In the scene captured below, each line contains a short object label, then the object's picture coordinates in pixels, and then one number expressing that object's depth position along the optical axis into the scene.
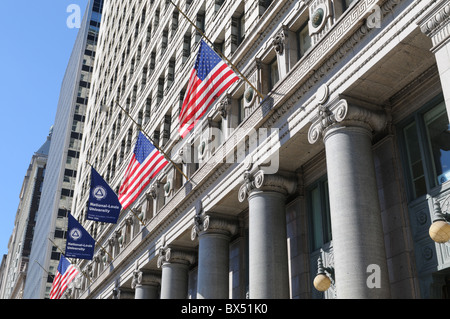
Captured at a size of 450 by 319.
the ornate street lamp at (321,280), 17.16
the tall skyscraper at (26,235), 167.00
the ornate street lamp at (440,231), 12.85
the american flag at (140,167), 27.00
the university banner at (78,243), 38.44
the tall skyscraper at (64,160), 105.50
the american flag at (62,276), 42.81
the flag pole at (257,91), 20.86
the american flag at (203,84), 20.72
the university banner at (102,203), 33.38
